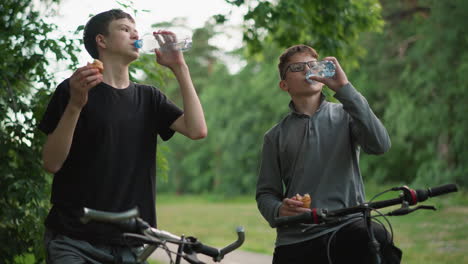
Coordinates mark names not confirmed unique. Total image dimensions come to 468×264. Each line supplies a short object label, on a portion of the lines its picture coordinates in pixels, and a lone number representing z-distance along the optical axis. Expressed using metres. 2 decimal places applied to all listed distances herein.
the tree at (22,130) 6.88
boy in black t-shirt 3.79
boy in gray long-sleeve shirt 3.98
